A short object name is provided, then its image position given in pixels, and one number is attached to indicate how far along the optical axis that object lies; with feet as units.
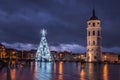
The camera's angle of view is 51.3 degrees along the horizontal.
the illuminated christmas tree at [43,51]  177.15
